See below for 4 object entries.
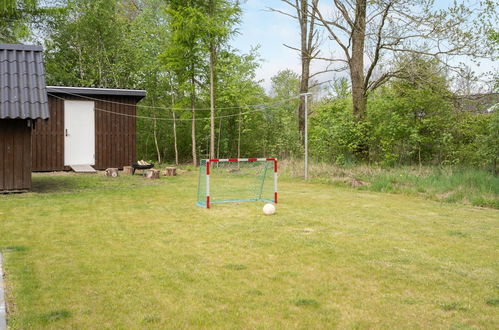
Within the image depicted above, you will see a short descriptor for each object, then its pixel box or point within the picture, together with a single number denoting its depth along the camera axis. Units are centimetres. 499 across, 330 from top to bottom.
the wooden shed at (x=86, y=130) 1589
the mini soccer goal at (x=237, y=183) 991
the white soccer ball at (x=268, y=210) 800
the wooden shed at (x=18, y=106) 988
